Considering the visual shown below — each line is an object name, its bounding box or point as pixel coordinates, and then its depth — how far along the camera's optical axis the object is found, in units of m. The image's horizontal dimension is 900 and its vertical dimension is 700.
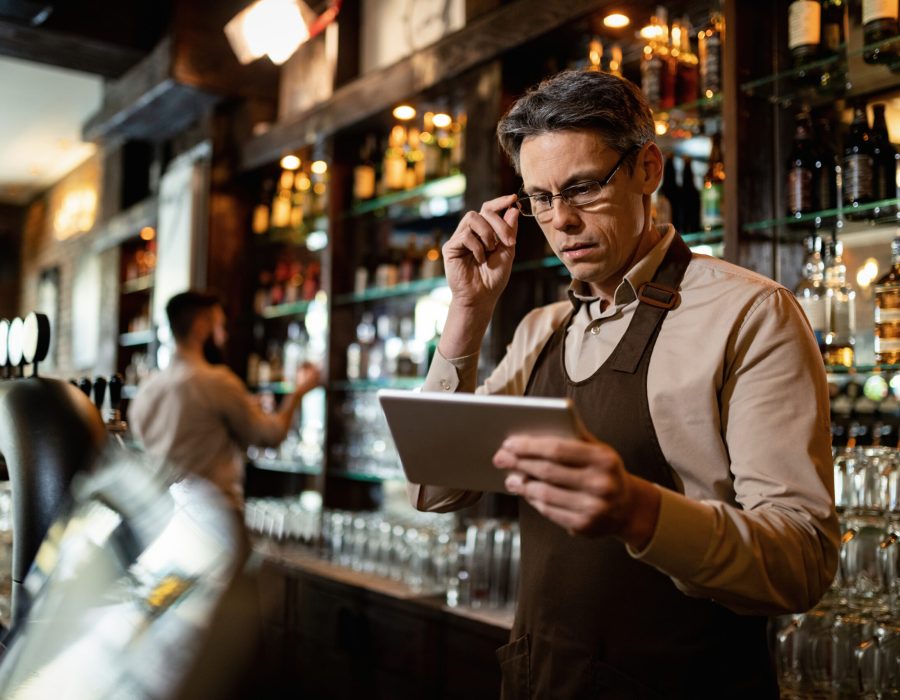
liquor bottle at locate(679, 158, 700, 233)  2.96
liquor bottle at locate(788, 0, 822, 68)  2.49
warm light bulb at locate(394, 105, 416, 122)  3.96
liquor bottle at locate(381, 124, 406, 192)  4.20
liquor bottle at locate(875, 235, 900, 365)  2.31
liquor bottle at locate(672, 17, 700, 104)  2.96
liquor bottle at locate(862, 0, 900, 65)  2.36
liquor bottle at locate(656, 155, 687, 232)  2.90
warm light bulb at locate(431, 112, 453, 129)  3.99
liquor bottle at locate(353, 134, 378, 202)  4.37
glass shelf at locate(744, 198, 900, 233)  2.41
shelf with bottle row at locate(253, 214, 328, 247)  4.93
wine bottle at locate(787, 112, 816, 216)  2.53
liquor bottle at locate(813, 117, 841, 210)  2.53
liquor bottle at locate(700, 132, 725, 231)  2.76
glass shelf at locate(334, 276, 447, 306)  3.95
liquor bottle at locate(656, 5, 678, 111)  2.96
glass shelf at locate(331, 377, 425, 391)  4.04
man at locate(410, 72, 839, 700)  1.18
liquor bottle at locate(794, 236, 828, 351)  2.48
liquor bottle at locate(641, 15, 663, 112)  2.96
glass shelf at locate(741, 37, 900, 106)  2.49
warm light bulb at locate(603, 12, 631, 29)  2.95
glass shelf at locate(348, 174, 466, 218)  3.96
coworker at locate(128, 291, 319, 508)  3.87
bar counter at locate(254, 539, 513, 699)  2.78
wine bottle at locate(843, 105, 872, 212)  2.42
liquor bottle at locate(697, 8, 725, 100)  2.79
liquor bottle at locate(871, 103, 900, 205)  2.42
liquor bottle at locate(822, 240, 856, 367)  2.46
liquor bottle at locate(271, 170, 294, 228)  5.06
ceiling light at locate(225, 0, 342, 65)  3.73
